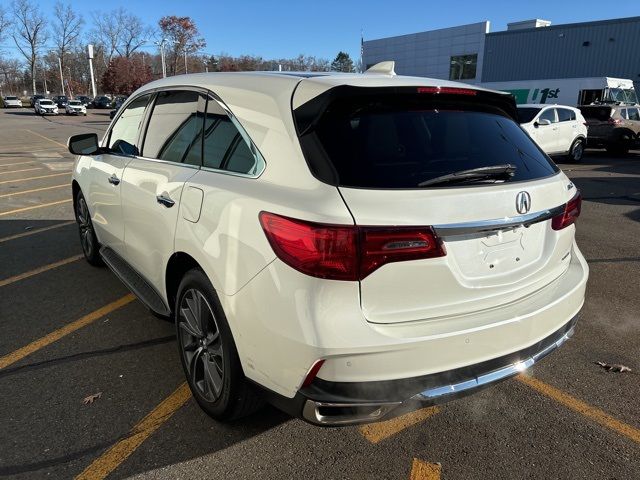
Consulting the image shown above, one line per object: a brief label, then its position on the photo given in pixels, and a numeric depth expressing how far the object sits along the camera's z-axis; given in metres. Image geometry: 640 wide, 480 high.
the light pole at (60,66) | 97.19
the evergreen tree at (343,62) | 106.11
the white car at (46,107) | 49.53
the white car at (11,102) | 67.19
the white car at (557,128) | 13.94
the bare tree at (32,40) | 91.25
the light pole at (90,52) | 78.06
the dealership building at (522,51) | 34.12
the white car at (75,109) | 49.12
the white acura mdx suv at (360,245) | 1.99
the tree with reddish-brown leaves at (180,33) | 73.94
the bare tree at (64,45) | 95.48
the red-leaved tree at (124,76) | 81.38
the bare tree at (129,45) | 96.00
